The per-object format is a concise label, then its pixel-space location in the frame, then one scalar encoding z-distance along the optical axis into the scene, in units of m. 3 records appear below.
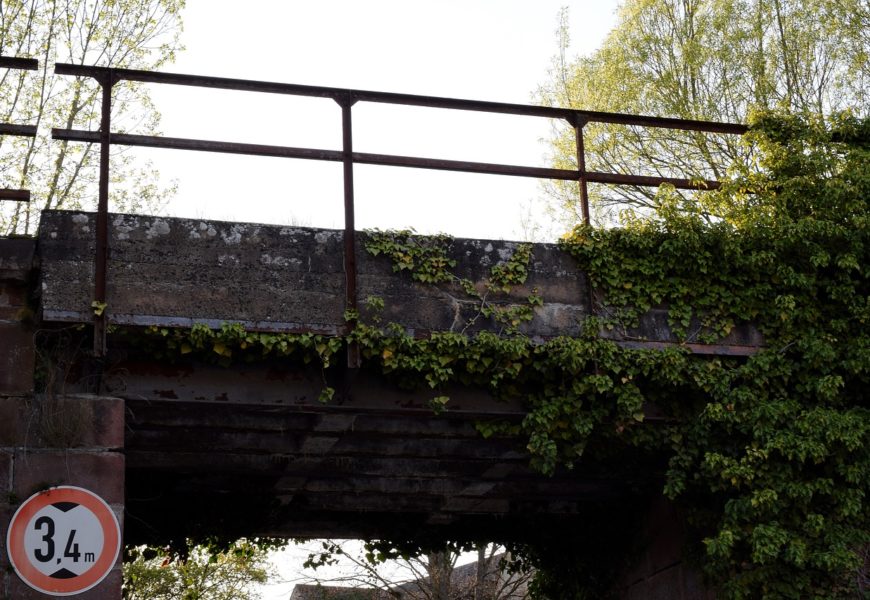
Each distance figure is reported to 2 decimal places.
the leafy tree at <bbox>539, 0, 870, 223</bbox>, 17.55
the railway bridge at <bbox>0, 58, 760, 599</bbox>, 8.04
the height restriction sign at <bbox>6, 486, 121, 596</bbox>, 7.57
